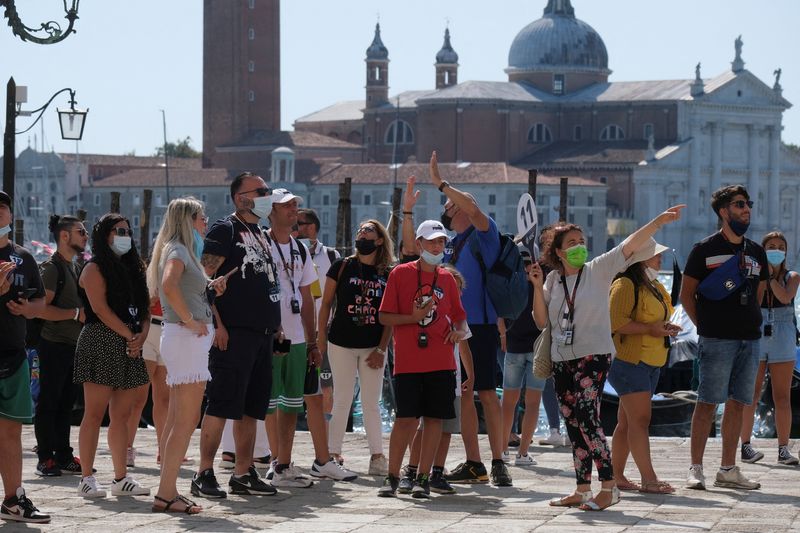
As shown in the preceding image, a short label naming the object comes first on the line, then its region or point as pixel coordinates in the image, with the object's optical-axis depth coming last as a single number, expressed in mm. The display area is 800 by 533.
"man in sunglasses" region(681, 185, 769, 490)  12342
